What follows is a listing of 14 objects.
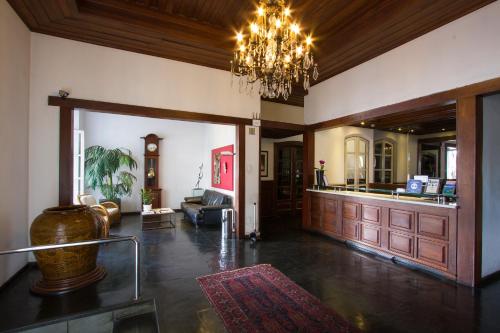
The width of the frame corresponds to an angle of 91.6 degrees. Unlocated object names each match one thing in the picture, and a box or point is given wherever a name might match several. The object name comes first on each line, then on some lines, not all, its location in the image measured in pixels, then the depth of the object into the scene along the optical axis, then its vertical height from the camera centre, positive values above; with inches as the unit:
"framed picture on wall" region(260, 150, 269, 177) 286.2 +2.8
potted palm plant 259.8 -6.0
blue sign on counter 148.6 -11.9
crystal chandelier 105.6 +53.2
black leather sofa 230.2 -43.1
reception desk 129.5 -38.1
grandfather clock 302.5 -0.4
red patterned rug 88.0 -57.4
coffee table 231.3 -58.2
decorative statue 335.6 -13.8
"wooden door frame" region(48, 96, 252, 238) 140.6 +27.5
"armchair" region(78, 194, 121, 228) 222.7 -40.8
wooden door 290.4 -9.1
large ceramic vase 108.1 -39.3
